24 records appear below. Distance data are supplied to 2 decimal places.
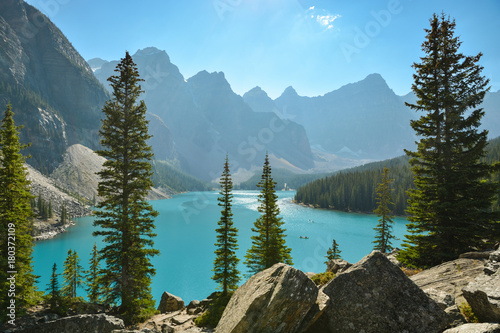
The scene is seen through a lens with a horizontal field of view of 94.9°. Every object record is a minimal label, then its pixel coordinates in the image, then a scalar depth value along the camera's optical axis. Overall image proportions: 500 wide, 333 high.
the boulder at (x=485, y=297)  5.28
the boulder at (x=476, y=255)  10.65
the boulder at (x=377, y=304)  5.89
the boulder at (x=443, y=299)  6.61
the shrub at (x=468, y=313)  5.88
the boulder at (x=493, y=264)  6.97
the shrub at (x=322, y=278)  10.97
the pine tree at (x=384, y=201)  34.06
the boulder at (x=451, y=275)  8.78
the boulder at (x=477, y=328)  4.76
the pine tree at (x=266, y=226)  29.22
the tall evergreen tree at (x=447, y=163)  14.35
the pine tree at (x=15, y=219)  16.12
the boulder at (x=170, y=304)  22.83
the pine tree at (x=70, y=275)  33.72
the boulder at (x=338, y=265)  15.37
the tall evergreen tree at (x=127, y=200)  18.08
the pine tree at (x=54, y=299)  17.25
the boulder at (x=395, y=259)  16.34
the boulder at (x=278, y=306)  6.03
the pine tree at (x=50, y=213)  100.78
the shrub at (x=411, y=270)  13.29
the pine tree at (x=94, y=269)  30.42
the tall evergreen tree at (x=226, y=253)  24.56
